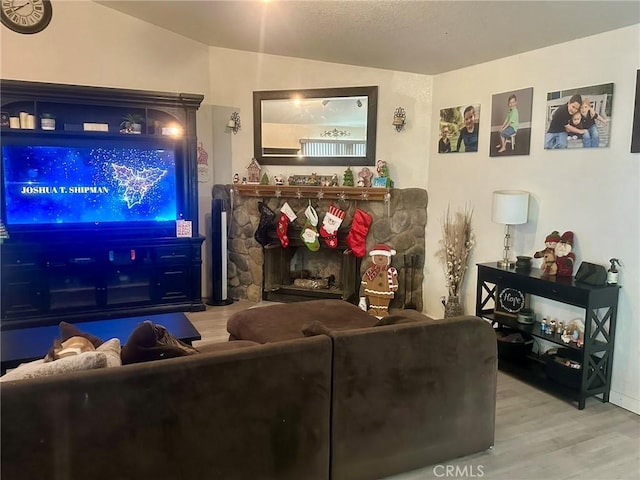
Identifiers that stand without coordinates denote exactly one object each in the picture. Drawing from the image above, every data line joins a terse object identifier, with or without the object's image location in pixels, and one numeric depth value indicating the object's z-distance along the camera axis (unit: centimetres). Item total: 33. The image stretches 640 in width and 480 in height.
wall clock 413
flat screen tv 425
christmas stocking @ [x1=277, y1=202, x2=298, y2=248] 509
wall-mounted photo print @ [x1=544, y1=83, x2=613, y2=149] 303
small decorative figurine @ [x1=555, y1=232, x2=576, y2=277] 321
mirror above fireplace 490
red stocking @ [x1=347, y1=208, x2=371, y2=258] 487
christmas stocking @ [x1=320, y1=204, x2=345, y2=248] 494
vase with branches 427
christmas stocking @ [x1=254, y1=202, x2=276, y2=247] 514
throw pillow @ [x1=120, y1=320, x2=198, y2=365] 180
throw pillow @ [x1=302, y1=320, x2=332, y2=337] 208
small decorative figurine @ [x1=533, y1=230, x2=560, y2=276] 328
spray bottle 296
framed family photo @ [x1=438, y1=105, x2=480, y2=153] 419
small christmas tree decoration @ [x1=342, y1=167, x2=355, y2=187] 493
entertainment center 421
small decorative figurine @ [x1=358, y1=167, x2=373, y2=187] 490
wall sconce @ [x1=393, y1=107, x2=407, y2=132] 477
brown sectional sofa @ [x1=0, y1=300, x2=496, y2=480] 158
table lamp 347
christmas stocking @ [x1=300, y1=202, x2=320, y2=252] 501
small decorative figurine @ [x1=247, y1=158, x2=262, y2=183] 521
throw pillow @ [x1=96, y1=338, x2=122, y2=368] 182
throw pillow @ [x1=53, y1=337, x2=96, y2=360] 189
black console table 288
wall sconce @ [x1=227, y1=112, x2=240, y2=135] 525
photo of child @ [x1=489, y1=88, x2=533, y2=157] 362
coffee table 259
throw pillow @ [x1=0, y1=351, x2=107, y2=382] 163
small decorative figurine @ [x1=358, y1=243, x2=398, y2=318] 468
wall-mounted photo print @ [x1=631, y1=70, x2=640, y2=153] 282
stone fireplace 491
